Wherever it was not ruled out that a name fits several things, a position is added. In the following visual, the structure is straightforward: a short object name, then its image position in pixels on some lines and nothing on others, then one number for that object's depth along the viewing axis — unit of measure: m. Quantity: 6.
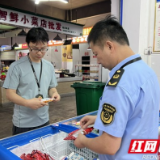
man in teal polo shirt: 1.71
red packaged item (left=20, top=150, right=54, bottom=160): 1.16
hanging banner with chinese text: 5.53
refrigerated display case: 1.27
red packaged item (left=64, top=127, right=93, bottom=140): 1.19
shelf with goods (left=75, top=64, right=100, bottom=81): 10.59
